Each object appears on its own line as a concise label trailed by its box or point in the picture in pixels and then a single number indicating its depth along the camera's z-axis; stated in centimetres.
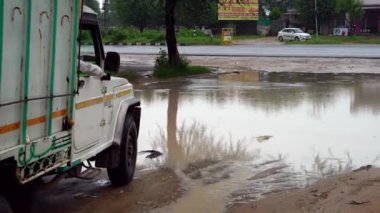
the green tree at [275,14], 7225
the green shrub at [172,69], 2312
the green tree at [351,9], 6031
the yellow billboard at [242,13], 6259
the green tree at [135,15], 7768
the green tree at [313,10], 6625
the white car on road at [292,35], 5588
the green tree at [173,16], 2395
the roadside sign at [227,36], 5181
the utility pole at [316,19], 6286
